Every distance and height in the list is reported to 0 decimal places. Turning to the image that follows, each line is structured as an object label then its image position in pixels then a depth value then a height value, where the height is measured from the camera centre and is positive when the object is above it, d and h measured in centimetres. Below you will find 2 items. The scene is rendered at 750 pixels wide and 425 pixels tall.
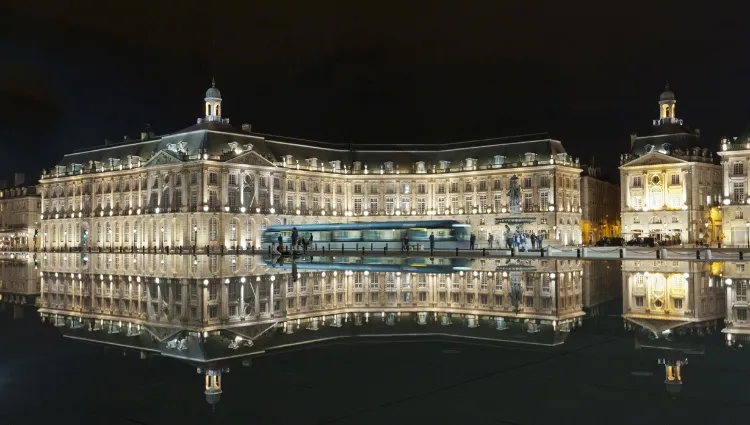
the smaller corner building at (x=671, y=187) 9562 +610
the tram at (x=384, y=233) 7156 +16
